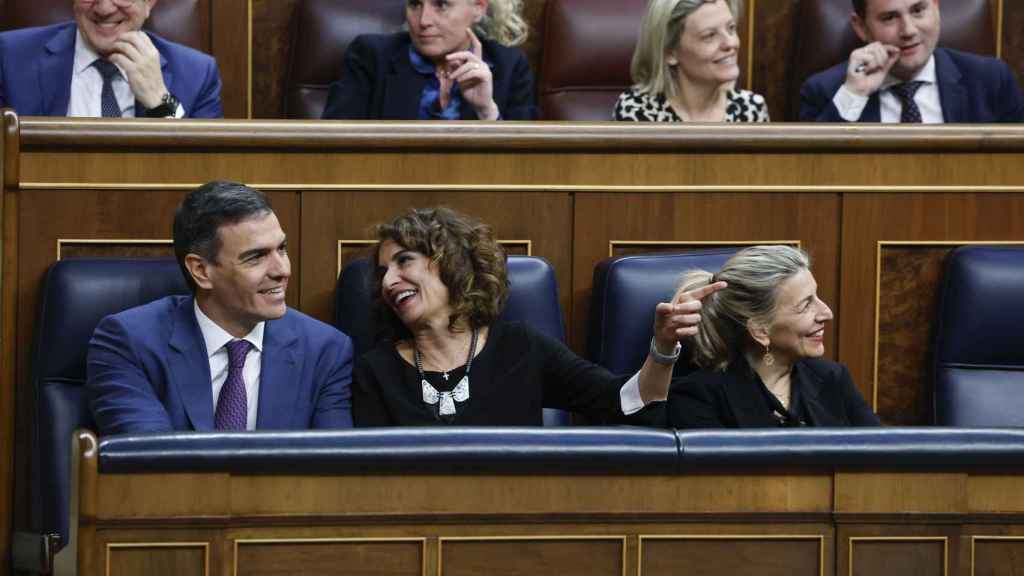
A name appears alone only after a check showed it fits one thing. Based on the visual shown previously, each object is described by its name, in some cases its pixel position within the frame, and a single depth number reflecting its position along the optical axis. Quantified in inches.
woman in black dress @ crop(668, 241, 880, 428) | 802.2
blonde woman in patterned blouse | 837.0
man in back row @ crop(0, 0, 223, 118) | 825.8
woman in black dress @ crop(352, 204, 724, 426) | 801.5
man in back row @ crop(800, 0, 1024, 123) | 843.9
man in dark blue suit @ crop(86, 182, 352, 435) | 797.4
